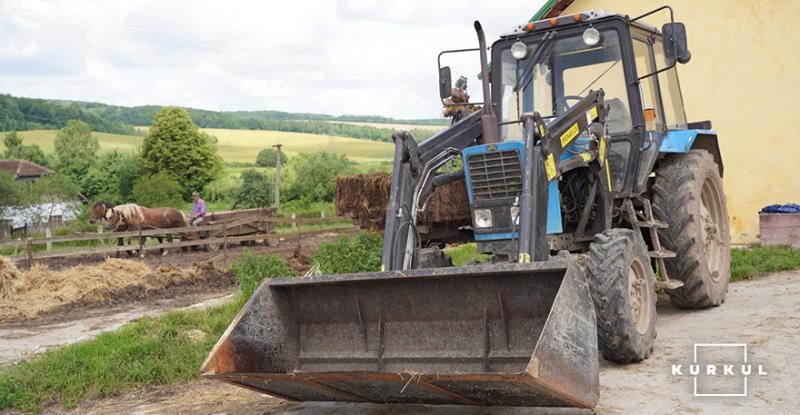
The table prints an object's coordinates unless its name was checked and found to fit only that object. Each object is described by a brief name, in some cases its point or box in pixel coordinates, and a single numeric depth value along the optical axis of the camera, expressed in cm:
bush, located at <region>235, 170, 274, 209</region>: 4566
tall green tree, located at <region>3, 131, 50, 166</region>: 5805
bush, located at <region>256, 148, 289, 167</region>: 6028
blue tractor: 557
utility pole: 4140
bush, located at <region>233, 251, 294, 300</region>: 1145
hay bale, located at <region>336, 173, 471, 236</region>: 1080
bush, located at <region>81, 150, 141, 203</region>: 4931
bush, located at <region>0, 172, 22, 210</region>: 3703
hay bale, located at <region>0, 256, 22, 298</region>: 1331
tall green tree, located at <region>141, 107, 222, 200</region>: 4897
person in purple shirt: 2542
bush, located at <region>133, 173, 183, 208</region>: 4131
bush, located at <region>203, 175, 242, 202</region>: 4828
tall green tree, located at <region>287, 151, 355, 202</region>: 4706
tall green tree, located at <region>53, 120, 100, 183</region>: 5413
